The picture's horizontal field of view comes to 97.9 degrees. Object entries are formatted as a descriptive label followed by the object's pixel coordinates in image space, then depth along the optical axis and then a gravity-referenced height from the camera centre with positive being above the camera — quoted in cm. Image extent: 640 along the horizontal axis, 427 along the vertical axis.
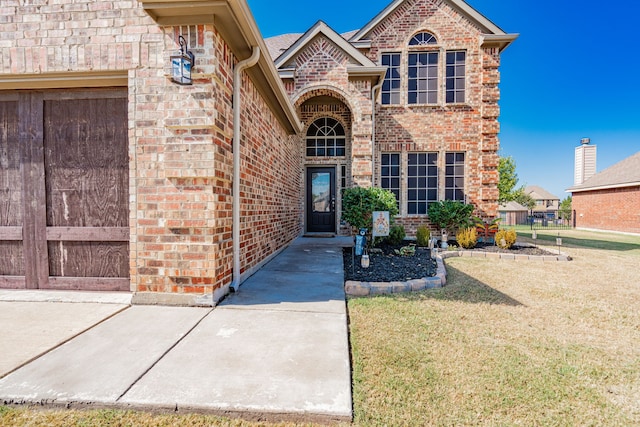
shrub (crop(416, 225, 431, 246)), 804 -81
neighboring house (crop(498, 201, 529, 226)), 3100 -88
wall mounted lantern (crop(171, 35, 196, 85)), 286 +148
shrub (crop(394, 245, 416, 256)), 645 -101
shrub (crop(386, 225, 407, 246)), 789 -77
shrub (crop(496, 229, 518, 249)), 745 -82
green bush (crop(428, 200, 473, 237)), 902 -19
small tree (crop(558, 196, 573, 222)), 2342 -51
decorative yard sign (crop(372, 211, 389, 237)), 605 -32
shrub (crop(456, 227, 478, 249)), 745 -82
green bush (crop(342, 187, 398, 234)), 677 +8
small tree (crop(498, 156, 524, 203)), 2119 +220
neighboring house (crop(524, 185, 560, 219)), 4806 +162
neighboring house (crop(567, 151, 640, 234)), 1553 +59
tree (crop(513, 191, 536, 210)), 4341 +116
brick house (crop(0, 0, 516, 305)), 302 +72
